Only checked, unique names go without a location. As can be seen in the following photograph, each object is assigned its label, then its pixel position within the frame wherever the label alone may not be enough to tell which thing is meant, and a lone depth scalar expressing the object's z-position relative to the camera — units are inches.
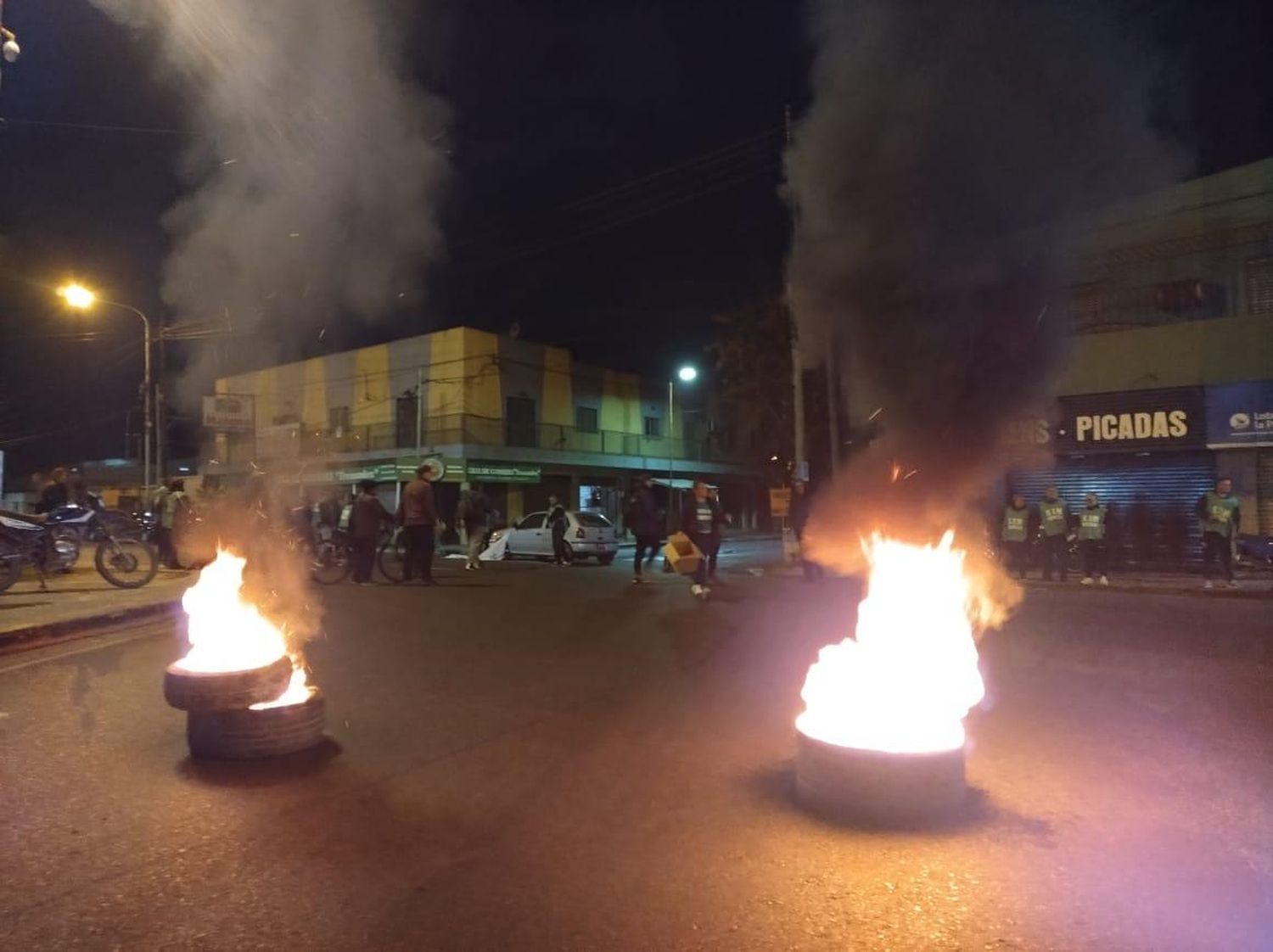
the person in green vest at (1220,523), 508.1
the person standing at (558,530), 783.7
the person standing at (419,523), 518.6
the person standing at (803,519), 578.9
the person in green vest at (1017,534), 592.7
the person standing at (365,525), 532.1
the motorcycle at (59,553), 418.9
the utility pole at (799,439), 639.6
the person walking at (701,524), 486.6
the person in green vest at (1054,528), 571.5
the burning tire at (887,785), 149.7
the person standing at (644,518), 539.2
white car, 826.2
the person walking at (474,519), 687.7
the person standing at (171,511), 586.2
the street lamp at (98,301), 736.3
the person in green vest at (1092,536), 570.3
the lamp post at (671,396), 1350.9
